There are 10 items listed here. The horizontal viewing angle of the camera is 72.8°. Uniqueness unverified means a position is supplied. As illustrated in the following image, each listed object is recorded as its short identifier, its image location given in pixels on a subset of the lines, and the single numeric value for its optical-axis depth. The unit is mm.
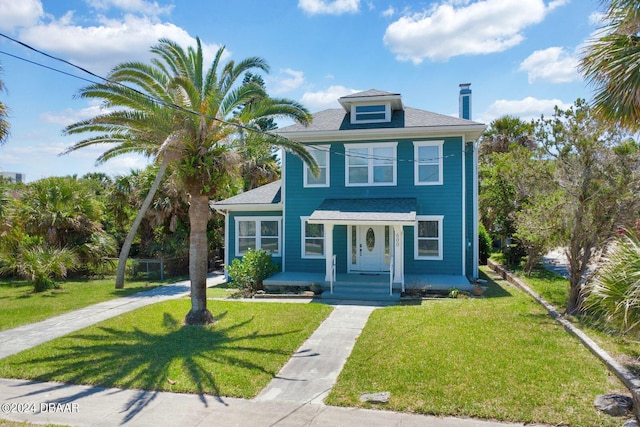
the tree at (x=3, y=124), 12297
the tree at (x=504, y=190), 14650
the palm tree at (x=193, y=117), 10031
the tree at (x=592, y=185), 10289
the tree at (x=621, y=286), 6004
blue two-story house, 15742
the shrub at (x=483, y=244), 22797
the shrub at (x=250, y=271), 15523
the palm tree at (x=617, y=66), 7707
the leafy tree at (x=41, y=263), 15742
